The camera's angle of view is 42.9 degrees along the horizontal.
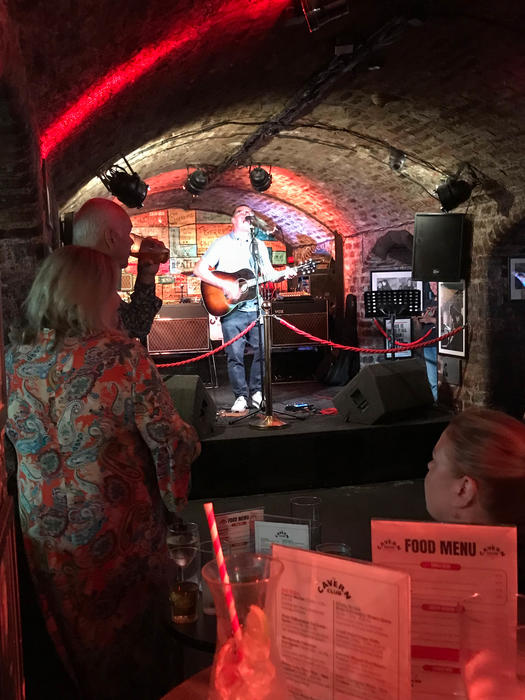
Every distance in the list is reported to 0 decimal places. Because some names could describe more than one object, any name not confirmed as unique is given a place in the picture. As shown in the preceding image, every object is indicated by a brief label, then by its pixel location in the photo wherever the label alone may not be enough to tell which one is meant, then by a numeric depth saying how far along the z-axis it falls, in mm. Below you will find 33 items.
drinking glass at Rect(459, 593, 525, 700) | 885
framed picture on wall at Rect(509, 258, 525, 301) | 6422
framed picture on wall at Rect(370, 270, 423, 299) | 8766
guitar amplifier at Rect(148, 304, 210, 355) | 8820
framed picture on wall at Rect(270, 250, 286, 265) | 12078
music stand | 6648
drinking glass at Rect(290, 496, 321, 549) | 2029
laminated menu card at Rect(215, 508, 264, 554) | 1676
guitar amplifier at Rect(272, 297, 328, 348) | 8922
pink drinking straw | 876
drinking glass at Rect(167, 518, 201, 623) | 1538
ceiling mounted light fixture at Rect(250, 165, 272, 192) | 7895
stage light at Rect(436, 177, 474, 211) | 6438
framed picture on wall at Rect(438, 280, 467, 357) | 6809
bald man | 2539
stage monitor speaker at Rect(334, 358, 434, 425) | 4867
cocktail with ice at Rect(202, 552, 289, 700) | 851
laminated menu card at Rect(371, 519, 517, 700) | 941
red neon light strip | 3234
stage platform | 4594
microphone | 5293
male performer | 5797
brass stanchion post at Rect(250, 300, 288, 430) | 4863
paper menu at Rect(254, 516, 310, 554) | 1609
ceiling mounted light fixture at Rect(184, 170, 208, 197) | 8109
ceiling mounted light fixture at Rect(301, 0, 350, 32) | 3578
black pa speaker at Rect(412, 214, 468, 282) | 6715
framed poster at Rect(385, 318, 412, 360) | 8594
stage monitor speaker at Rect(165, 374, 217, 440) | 4605
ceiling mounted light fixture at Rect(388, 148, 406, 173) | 6645
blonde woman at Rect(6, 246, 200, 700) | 1739
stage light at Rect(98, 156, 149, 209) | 5414
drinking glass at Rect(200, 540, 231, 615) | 1548
